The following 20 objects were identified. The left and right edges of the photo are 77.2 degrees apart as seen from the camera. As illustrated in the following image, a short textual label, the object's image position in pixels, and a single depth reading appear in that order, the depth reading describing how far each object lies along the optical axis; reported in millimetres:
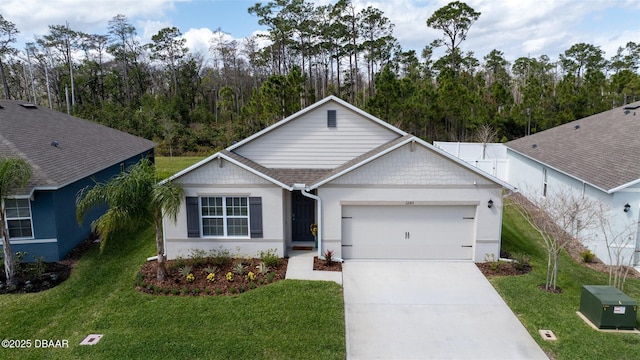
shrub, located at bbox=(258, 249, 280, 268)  12242
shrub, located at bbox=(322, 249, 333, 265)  12477
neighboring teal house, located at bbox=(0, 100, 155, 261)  12508
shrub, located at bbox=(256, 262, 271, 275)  11681
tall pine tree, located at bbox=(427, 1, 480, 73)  39406
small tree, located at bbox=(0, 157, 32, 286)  10570
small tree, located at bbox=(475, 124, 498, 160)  28111
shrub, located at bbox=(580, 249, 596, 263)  12875
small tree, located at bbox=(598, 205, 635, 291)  12023
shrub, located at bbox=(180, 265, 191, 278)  11453
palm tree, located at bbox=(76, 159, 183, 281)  10398
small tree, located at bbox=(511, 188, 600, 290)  10727
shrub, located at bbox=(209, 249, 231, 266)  12476
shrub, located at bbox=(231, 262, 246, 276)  11658
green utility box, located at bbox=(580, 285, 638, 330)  8742
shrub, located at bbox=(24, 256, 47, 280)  11461
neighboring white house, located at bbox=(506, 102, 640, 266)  12156
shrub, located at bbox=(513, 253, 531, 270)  12266
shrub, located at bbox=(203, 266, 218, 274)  11596
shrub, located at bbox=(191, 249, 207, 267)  12370
